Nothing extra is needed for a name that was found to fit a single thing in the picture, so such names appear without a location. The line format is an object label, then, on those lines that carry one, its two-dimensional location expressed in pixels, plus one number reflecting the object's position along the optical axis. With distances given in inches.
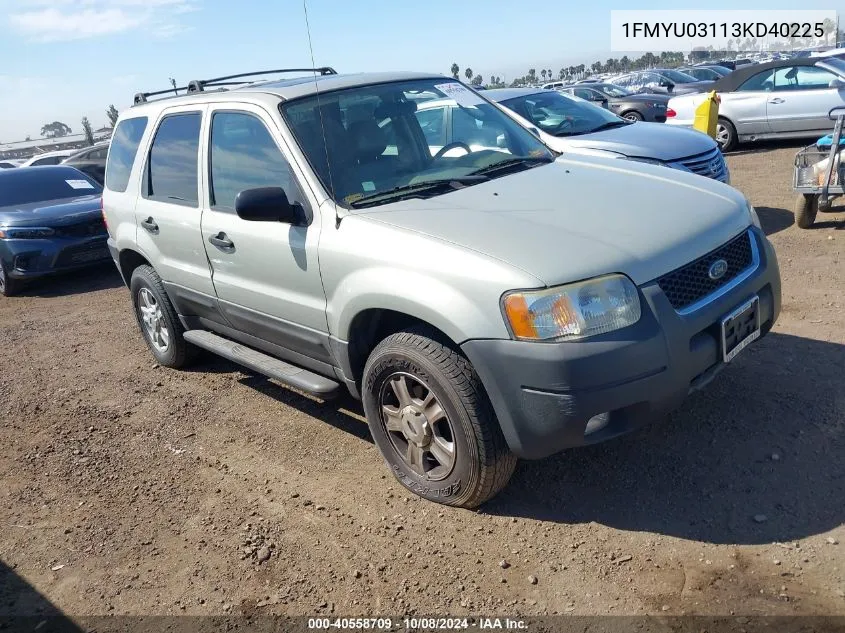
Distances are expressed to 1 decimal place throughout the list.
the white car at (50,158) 765.3
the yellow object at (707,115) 437.1
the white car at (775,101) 485.1
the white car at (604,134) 283.9
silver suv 112.7
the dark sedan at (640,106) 617.9
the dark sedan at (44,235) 349.1
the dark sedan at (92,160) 610.8
